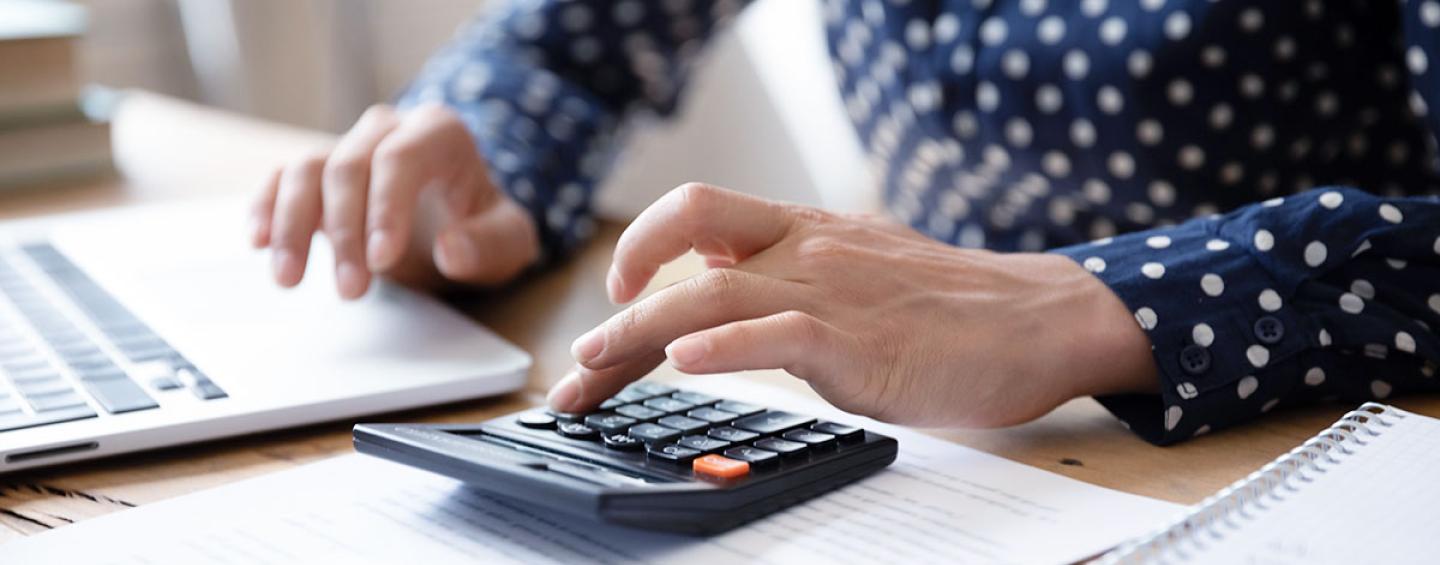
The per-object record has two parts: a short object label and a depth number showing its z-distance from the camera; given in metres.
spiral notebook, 0.36
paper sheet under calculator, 0.40
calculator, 0.40
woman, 0.51
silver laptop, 0.53
